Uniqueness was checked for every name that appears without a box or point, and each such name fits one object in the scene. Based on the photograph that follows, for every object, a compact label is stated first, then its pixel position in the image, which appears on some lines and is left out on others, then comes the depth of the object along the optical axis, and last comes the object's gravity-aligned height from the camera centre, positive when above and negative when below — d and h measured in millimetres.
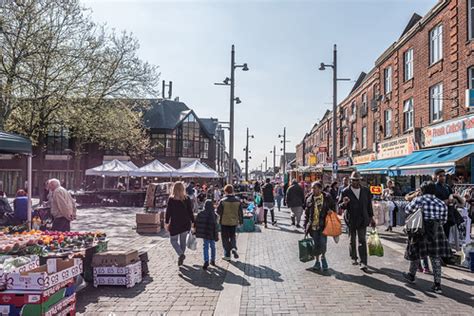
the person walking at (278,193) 21481 -781
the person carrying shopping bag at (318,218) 7590 -735
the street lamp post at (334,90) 19961 +4547
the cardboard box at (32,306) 4130 -1362
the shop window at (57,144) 44031 +3454
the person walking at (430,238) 6211 -900
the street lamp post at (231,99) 19234 +3795
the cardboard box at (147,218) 12523 -1299
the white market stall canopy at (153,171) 22938 +310
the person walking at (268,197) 14523 -679
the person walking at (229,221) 8539 -911
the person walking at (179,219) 7715 -809
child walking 7707 -1025
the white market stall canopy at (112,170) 23312 +329
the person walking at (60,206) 8094 -627
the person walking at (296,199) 13594 -679
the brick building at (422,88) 15250 +4512
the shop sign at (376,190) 15502 -375
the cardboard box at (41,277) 4176 -1096
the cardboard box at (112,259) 6309 -1310
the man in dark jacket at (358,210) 7664 -578
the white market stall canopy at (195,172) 21609 +281
